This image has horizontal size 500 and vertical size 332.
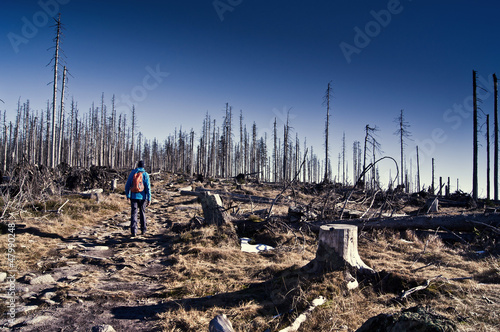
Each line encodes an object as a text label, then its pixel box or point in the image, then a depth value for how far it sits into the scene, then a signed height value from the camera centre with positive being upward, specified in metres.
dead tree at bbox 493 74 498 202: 21.25 +2.64
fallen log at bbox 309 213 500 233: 7.63 -1.31
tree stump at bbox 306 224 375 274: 4.24 -1.18
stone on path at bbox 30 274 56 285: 4.38 -1.79
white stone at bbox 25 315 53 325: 3.18 -1.79
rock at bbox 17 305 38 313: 3.43 -1.77
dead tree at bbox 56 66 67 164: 22.46 +5.84
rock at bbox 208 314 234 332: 2.70 -1.54
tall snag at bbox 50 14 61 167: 20.66 +6.26
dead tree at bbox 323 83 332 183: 28.95 +6.58
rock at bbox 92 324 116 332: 2.97 -1.73
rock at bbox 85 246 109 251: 6.67 -1.87
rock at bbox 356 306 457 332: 2.01 -1.14
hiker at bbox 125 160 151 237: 7.83 -0.48
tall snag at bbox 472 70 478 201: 19.44 +2.64
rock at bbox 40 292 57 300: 3.83 -1.79
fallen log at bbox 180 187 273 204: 14.84 -1.25
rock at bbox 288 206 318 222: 8.80 -1.26
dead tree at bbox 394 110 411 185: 32.84 +5.87
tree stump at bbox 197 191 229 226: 8.58 -1.11
